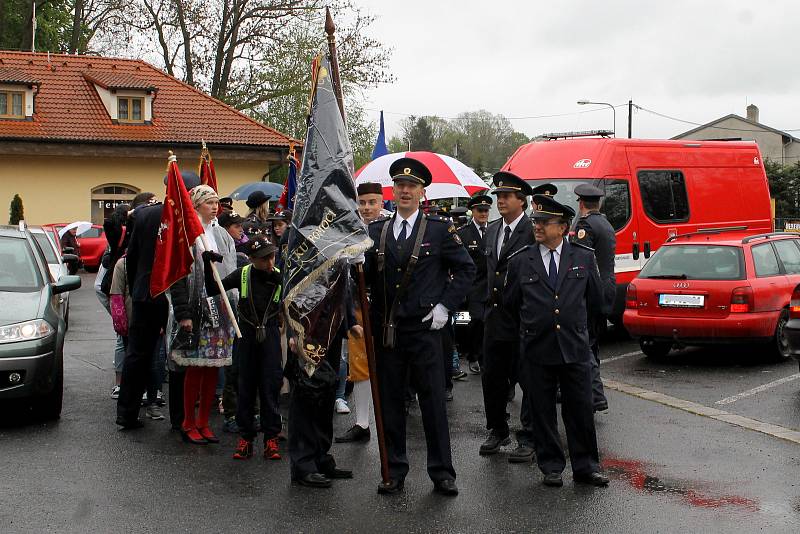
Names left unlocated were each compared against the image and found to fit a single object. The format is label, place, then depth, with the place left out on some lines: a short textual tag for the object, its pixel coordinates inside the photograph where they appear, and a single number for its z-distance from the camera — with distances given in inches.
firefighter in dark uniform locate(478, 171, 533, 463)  303.9
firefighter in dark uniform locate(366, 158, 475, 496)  263.1
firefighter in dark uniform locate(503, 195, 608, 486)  274.2
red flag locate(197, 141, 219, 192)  454.3
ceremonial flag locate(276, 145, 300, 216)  465.0
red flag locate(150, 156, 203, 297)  314.5
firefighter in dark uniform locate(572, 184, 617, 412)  366.0
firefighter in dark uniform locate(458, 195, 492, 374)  329.7
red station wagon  469.4
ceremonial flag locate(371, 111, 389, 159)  620.3
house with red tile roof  1398.9
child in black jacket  298.4
